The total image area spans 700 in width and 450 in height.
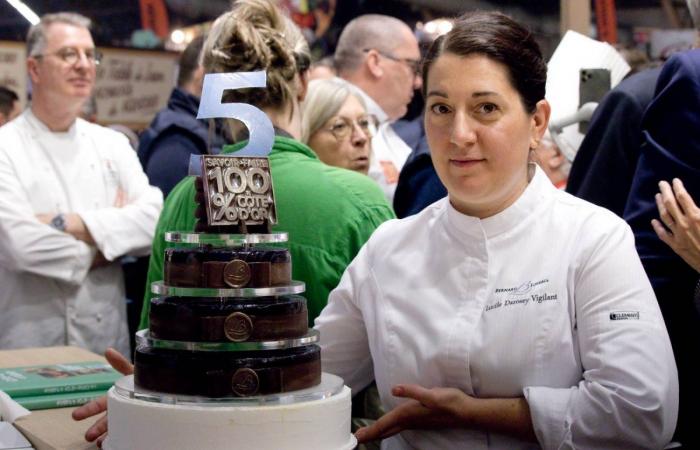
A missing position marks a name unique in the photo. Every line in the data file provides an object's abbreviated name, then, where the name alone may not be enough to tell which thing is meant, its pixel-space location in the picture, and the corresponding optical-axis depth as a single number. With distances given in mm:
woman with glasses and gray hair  3814
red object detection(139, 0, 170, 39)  6961
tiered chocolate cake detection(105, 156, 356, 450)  1634
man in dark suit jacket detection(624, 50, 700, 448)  2307
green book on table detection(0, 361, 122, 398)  2520
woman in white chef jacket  1839
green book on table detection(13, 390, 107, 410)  2455
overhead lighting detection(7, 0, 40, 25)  5844
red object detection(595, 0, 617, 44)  7098
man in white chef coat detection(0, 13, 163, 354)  3795
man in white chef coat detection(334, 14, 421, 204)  5156
